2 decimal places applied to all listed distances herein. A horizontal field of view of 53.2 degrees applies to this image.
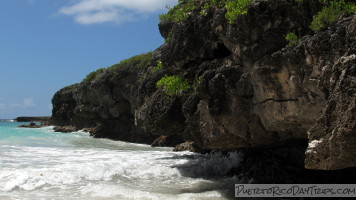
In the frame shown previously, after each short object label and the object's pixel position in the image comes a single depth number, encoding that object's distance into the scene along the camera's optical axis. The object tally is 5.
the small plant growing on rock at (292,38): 6.91
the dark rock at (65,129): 40.47
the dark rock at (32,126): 55.75
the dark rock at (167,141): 21.64
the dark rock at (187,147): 16.65
